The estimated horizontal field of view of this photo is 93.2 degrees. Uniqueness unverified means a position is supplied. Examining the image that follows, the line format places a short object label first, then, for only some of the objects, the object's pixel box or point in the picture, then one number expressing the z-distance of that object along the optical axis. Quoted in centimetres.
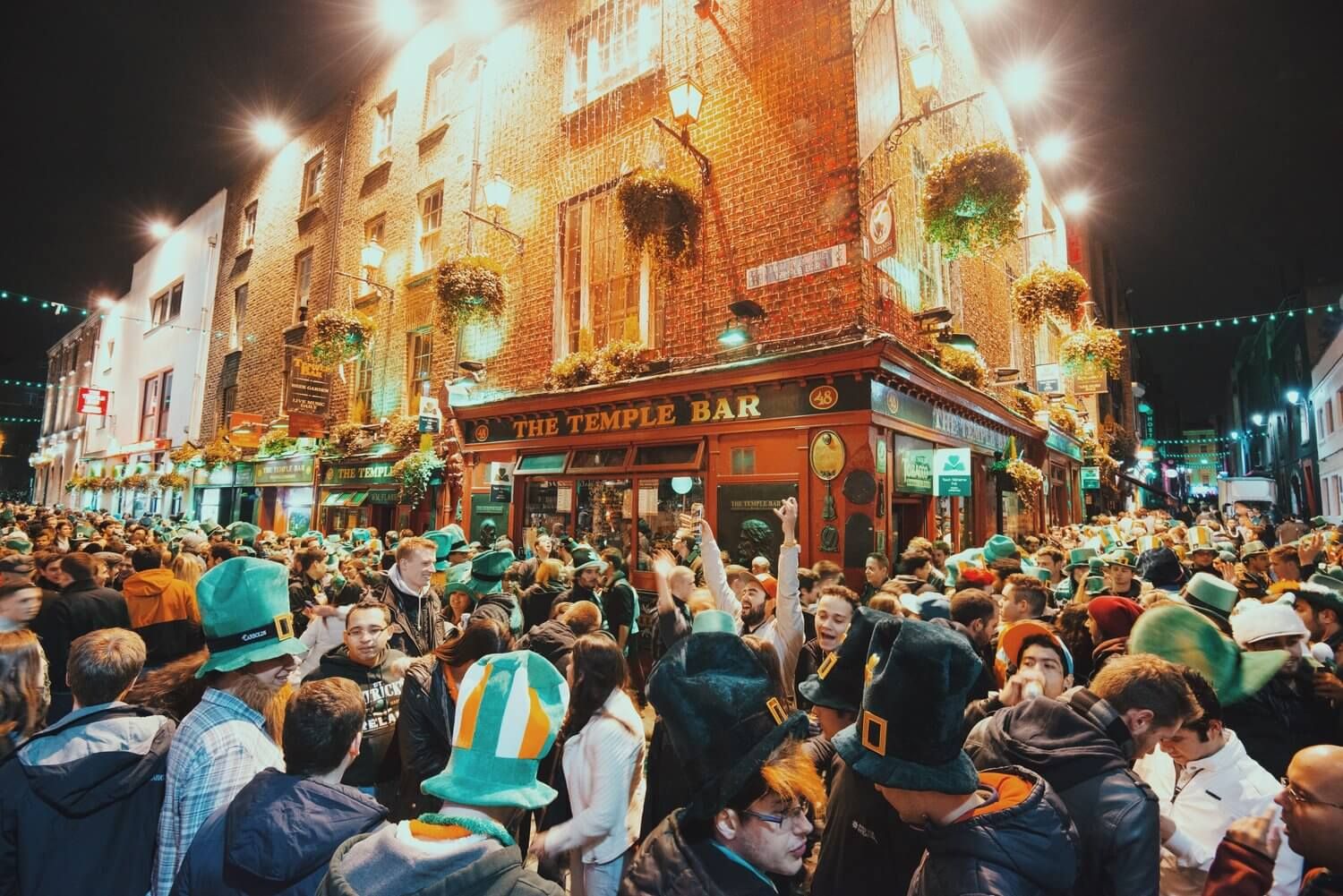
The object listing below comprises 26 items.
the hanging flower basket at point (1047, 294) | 1252
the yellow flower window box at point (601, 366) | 1263
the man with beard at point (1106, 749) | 199
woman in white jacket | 295
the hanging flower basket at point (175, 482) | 2559
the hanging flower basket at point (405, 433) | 1717
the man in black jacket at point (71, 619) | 489
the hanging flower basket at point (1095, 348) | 1486
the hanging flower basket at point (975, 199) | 934
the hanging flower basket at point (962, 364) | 1242
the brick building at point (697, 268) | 1049
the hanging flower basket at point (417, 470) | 1596
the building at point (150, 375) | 2747
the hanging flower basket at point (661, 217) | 1134
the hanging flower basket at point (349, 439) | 1845
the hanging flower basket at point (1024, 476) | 1384
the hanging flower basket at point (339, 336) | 1709
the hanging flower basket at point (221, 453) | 2211
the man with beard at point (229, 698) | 237
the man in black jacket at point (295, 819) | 190
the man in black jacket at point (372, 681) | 347
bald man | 169
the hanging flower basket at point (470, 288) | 1339
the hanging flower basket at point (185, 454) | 2467
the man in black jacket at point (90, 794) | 229
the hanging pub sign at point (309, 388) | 1905
